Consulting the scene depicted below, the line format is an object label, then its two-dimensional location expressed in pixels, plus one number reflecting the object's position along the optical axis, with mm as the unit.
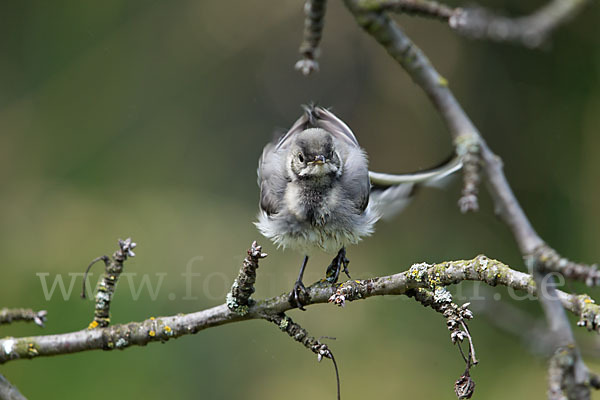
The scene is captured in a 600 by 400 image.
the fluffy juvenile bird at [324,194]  6113
